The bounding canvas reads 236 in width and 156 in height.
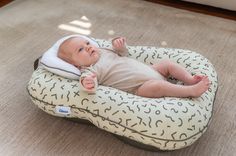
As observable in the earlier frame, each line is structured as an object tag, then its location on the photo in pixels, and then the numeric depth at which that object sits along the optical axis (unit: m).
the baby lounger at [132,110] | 1.25
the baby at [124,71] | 1.41
